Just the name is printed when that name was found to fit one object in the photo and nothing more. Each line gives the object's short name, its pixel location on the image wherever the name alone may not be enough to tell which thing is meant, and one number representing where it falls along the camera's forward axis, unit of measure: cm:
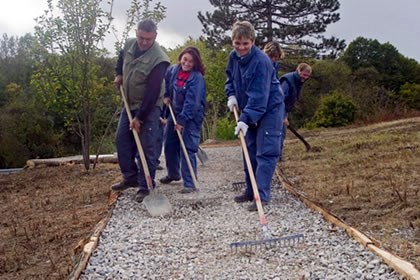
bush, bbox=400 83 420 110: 2353
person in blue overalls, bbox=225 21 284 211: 457
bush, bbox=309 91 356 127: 1917
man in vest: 509
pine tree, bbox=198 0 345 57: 2527
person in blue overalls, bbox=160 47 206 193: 572
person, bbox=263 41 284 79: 639
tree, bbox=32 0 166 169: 818
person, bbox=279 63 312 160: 734
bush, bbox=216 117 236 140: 1694
